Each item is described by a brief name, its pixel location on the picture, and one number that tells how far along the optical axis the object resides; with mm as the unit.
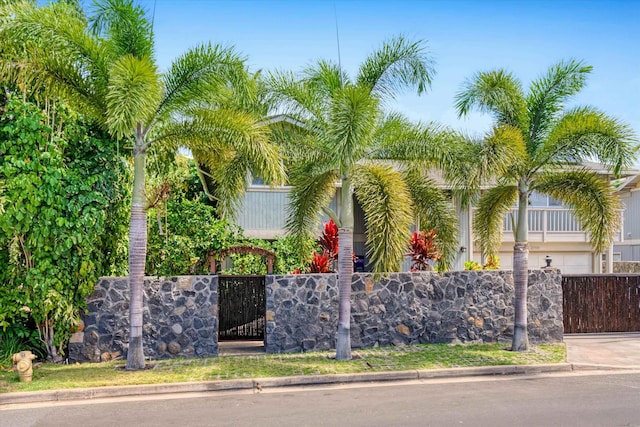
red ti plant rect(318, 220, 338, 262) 15305
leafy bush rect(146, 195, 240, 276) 14477
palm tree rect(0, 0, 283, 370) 9812
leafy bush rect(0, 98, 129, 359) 10359
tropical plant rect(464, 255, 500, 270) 14934
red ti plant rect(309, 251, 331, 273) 13695
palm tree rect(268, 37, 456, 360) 11000
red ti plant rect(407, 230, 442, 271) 14805
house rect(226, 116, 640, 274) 20828
